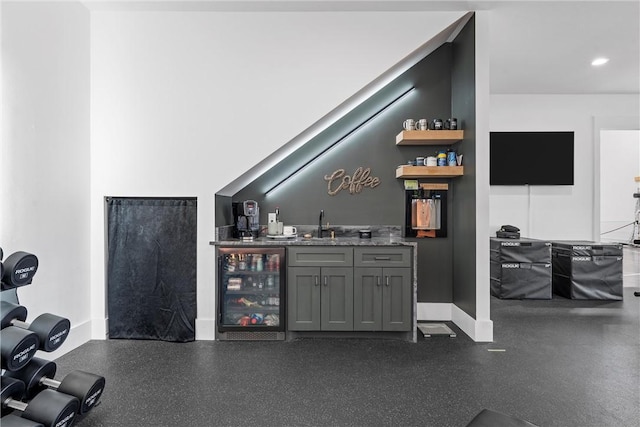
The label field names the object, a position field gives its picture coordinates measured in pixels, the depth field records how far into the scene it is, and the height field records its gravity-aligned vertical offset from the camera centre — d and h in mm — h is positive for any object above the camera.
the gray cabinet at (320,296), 3588 -839
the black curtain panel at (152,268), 3617 -570
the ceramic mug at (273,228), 4035 -193
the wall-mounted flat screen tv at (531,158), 5809 +836
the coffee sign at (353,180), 4301 +360
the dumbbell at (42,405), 1939 -1059
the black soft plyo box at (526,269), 5184 -833
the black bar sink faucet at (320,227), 4164 -188
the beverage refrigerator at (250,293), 3592 -828
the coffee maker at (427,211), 4227 -5
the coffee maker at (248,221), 3971 -115
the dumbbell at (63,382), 2131 -1024
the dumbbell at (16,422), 1867 -1094
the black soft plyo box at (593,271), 5090 -843
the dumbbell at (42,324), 2094 -667
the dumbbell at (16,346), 1926 -734
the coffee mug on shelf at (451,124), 3953 +947
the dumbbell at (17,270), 2064 -344
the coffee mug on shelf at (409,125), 4023 +951
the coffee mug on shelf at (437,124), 3984 +945
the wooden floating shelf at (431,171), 3908 +427
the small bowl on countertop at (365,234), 4109 -264
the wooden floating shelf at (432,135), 3891 +805
